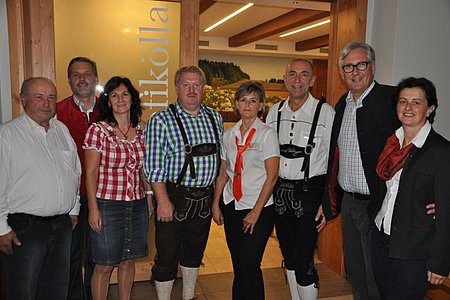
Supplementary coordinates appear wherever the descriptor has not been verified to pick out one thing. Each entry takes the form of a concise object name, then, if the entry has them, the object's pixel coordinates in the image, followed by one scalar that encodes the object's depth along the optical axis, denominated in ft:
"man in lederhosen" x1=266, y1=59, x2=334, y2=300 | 7.79
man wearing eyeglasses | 7.08
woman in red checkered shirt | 7.18
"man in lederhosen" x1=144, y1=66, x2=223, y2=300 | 7.38
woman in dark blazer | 5.59
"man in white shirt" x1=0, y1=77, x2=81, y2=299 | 6.34
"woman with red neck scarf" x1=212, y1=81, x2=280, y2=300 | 7.46
